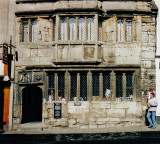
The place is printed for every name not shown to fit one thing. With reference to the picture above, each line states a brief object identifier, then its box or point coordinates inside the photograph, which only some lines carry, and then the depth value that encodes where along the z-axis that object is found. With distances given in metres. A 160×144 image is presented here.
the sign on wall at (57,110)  13.51
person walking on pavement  12.68
